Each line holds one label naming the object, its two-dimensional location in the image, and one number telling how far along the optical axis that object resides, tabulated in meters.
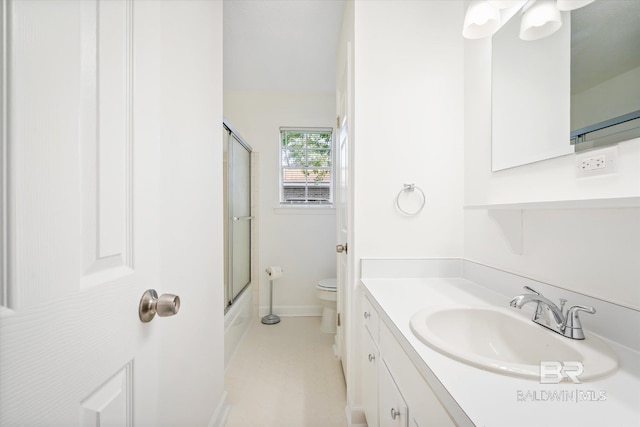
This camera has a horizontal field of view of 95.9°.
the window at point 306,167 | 3.35
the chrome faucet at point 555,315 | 0.75
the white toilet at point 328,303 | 2.65
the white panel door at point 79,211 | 0.35
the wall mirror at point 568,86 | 0.77
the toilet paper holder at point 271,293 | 2.98
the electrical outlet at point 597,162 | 0.79
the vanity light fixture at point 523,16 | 0.97
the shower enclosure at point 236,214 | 2.32
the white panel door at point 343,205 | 1.57
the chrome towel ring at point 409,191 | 1.49
